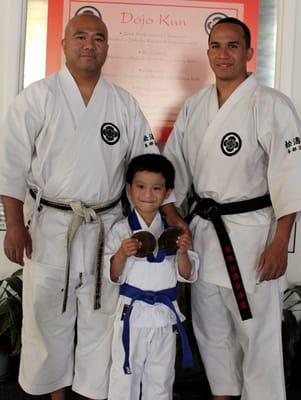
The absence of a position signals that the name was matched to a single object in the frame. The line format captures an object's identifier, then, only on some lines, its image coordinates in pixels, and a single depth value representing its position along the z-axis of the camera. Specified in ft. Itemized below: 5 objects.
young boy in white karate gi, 6.38
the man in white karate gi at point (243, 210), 6.55
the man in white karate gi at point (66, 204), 6.56
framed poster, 9.22
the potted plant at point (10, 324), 8.07
